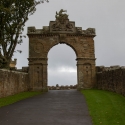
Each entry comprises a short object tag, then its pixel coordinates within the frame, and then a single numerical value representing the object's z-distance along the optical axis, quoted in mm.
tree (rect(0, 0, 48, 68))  22375
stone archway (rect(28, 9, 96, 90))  29000
